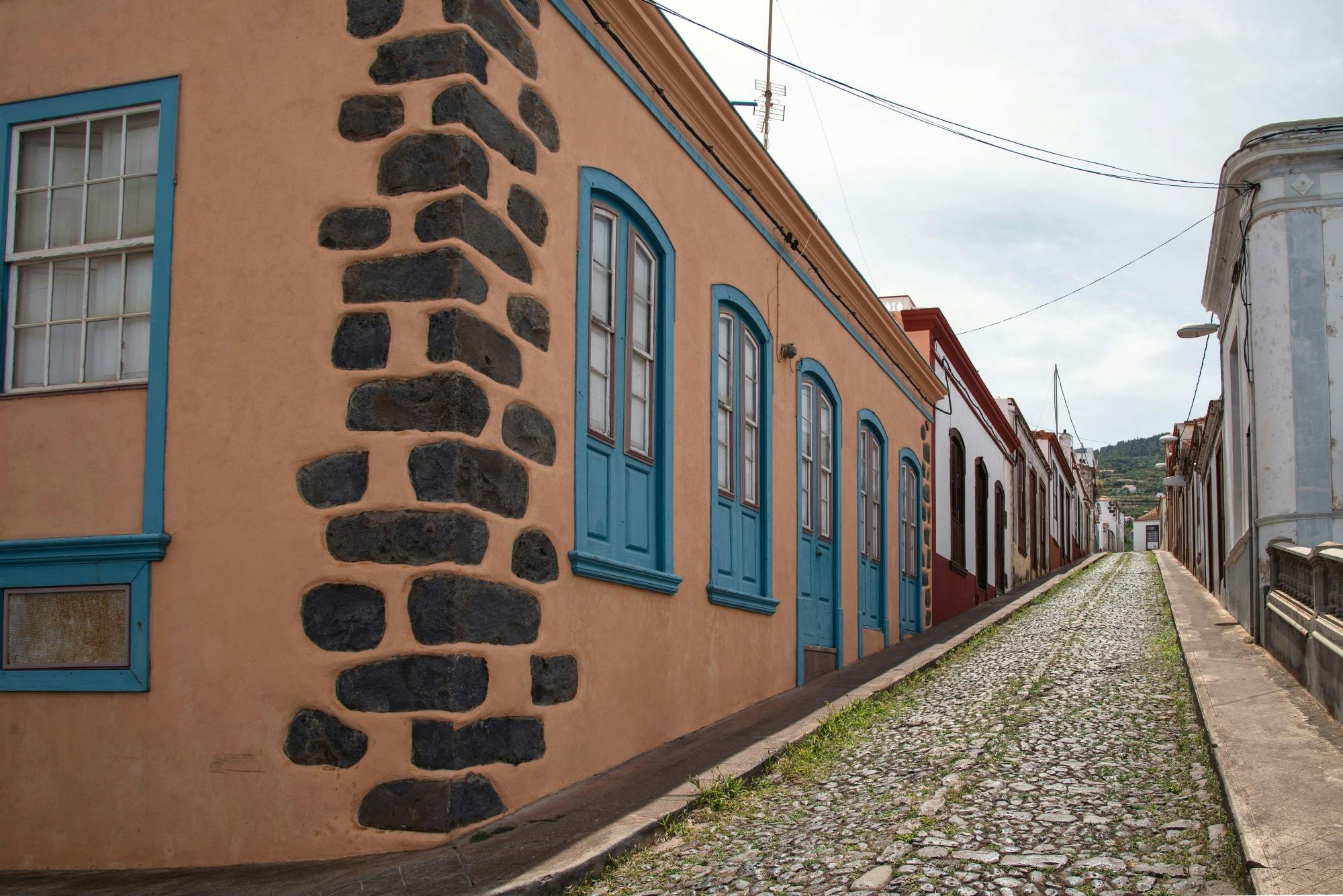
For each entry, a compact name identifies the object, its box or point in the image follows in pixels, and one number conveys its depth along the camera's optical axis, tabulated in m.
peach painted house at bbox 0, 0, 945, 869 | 5.38
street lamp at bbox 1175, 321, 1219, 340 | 15.95
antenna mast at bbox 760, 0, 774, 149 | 19.81
